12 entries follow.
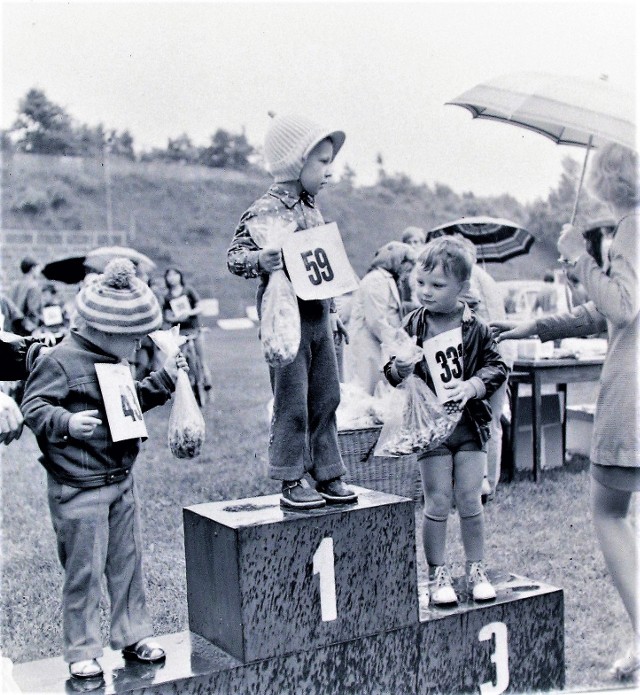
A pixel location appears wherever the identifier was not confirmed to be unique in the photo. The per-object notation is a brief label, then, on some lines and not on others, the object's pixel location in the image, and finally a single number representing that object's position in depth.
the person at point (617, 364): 2.72
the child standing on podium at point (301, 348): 2.70
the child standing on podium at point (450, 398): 2.94
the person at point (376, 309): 5.73
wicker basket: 5.15
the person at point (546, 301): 10.04
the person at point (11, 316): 7.93
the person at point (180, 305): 8.66
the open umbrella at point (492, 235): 6.86
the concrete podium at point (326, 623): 2.50
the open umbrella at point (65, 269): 7.85
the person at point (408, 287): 5.97
